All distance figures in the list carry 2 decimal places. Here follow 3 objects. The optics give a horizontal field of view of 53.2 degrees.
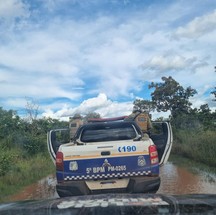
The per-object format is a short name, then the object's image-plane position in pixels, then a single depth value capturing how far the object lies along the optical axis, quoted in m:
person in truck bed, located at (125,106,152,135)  5.97
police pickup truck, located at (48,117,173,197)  3.84
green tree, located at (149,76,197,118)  20.57
